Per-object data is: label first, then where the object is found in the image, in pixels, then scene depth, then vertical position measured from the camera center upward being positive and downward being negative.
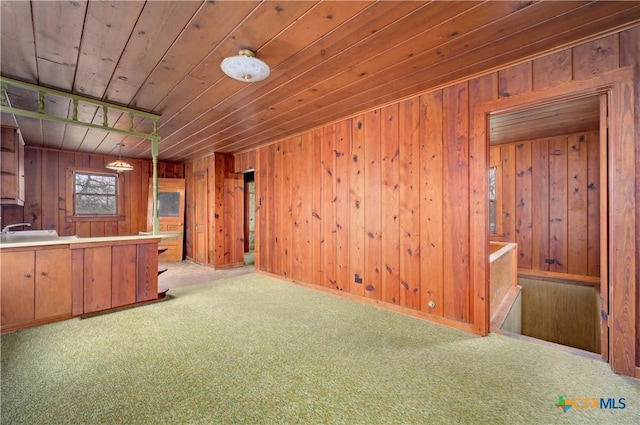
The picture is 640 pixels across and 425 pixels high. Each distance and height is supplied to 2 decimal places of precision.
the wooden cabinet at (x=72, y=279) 2.53 -0.70
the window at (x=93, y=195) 5.55 +0.37
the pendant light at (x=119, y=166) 4.69 +0.81
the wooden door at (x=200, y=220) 5.89 -0.17
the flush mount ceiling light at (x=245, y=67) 1.97 +1.08
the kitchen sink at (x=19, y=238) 2.82 -0.29
